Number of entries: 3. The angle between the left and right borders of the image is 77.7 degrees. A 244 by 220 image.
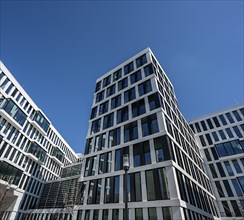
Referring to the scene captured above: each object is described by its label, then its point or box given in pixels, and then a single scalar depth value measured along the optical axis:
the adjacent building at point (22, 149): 32.38
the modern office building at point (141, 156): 16.58
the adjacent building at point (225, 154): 31.17
